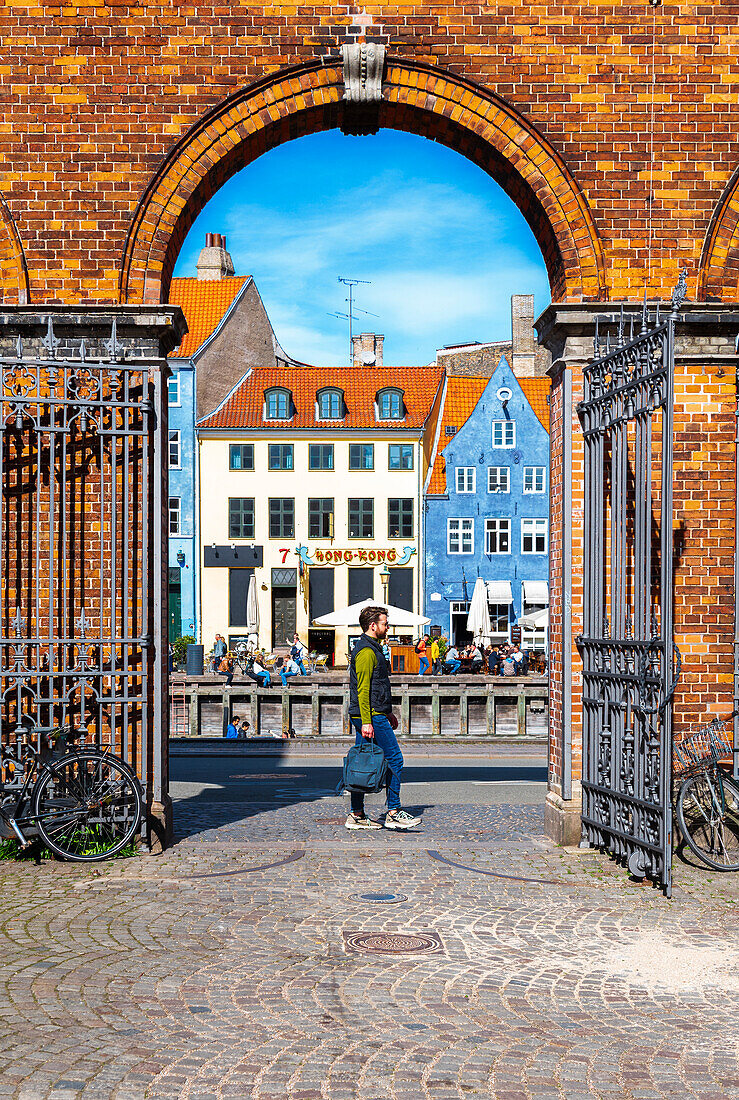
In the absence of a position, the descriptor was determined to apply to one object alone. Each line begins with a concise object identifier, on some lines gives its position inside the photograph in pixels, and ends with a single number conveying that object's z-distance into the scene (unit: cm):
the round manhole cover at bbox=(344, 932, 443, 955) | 585
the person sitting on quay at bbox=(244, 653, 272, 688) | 2559
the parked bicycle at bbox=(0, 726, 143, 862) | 781
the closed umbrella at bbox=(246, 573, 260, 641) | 3759
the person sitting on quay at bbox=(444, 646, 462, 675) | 3089
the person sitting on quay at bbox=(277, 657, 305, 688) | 2640
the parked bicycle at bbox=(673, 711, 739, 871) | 796
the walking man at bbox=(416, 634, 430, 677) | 3019
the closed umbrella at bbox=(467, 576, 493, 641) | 3447
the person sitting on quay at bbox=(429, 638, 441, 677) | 3088
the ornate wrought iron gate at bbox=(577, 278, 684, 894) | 719
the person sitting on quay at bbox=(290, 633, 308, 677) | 3145
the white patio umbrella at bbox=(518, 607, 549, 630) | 3766
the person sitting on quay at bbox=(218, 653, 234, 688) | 3170
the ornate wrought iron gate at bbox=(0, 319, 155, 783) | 805
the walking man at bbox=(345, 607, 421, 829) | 942
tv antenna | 4956
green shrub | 3509
